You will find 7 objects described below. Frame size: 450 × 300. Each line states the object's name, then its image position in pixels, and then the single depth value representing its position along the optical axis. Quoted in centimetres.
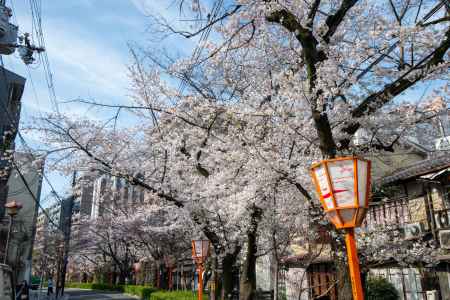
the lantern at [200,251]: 1266
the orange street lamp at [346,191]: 452
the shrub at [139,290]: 2805
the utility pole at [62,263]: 2944
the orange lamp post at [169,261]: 2791
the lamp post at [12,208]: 1562
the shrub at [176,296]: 1814
